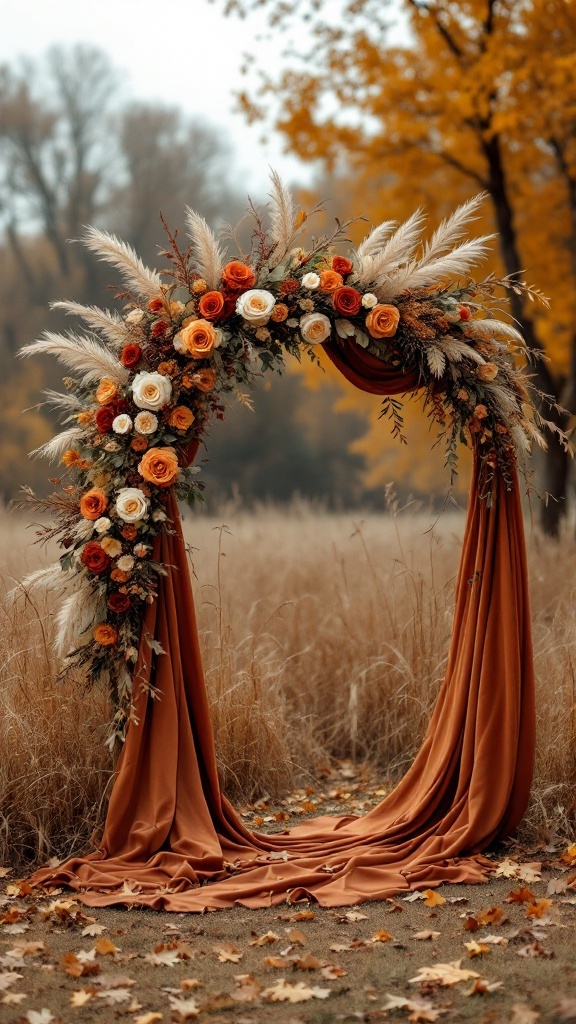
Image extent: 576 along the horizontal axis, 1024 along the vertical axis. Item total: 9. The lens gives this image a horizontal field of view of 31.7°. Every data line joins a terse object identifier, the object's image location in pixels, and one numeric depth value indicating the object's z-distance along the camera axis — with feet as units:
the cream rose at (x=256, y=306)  13.20
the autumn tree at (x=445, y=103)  26.86
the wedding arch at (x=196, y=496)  13.19
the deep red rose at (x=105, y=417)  13.37
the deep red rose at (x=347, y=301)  13.41
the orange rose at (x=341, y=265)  13.73
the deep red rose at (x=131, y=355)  13.36
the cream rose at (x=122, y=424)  13.17
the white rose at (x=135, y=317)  13.57
